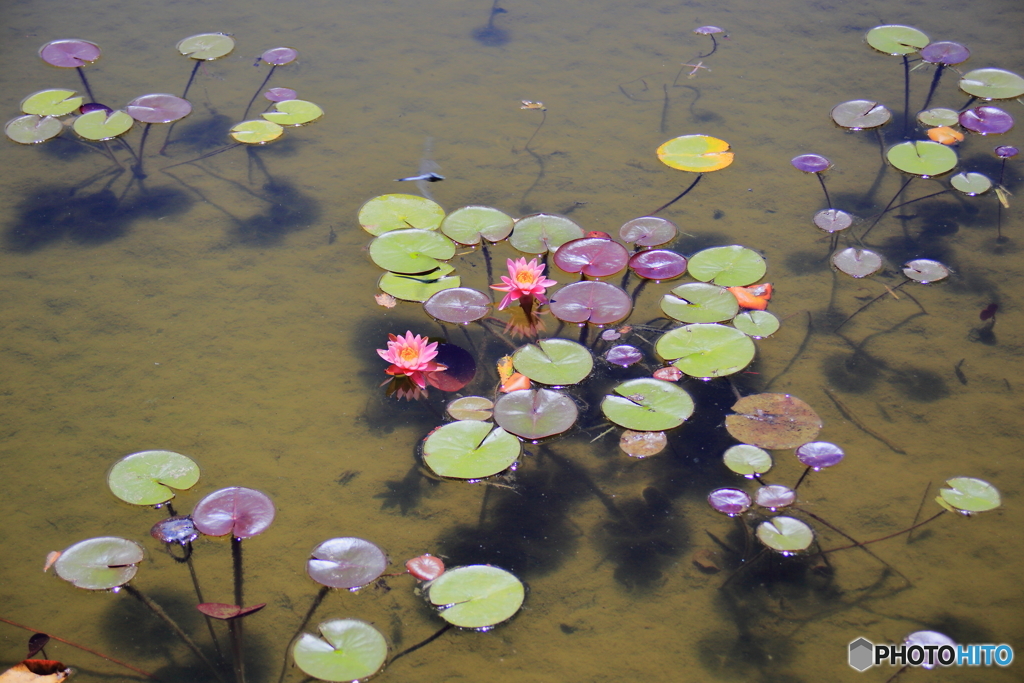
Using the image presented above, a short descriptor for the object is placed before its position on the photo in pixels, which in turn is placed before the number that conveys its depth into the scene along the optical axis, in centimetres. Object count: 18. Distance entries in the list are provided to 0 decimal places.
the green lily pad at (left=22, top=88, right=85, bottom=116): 363
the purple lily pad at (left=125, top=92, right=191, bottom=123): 358
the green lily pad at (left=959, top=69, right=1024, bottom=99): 365
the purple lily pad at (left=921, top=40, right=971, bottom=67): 380
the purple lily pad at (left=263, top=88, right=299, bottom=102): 371
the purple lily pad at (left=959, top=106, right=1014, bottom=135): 349
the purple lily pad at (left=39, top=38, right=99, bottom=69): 382
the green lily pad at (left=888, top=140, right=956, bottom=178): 329
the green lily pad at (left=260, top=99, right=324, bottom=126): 359
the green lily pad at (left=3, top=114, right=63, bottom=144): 352
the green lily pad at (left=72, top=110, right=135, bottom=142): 349
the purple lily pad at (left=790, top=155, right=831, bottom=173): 330
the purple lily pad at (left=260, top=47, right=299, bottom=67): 394
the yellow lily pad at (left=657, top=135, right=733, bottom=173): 329
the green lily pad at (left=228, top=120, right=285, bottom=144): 350
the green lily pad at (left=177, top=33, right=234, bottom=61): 397
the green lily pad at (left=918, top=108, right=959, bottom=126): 353
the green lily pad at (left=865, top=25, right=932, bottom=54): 393
